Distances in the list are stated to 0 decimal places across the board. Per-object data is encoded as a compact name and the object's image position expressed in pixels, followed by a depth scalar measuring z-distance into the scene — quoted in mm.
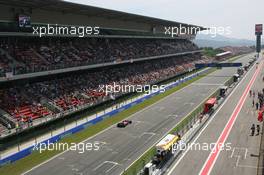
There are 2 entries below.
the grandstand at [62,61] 41500
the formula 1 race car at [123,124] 43875
